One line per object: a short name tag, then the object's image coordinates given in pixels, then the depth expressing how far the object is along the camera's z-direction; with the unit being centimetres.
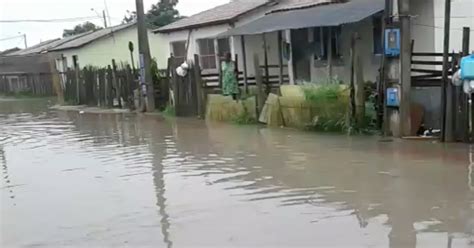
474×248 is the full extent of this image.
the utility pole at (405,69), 1183
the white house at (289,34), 1712
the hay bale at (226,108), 1669
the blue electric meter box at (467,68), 1027
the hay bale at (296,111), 1411
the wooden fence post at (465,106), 1078
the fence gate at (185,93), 1925
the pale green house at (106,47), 3831
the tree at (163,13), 4909
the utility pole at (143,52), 2177
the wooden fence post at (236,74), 1770
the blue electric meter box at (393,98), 1208
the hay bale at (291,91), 1446
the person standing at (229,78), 1753
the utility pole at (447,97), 1102
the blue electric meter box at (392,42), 1197
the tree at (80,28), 7382
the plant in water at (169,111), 2068
